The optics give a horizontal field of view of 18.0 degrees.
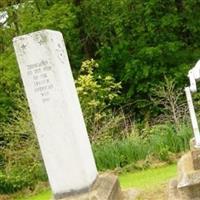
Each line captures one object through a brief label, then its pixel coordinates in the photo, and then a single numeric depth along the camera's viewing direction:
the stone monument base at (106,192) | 7.58
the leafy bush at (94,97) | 16.42
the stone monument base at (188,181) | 7.41
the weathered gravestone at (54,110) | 7.52
